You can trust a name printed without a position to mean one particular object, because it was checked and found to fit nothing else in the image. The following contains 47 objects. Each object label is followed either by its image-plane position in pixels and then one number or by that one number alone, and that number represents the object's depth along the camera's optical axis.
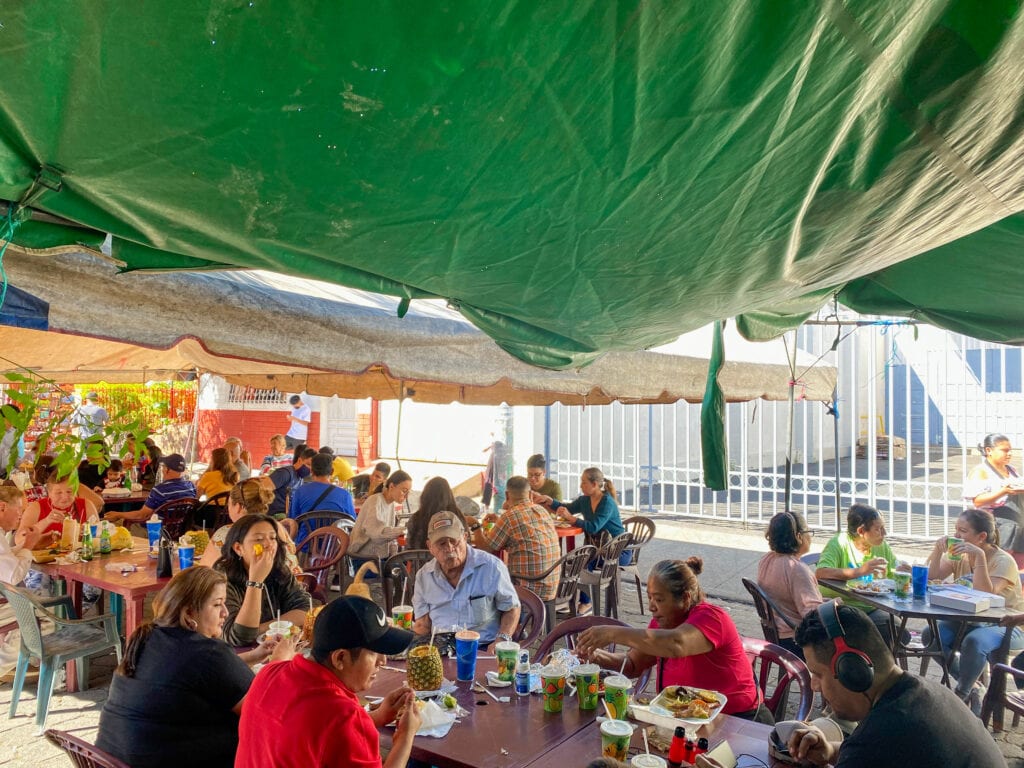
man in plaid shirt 6.22
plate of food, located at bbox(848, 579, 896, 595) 5.49
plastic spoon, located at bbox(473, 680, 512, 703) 3.17
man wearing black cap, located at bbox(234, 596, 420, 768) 2.23
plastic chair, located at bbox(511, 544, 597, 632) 6.37
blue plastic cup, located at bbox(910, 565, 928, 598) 5.40
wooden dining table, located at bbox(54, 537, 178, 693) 5.09
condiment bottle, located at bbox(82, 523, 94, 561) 5.96
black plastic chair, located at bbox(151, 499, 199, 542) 7.86
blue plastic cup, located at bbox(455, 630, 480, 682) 3.37
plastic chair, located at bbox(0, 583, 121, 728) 4.80
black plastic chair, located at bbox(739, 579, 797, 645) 5.02
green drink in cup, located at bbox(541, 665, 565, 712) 3.04
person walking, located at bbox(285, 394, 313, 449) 15.12
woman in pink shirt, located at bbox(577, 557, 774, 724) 3.29
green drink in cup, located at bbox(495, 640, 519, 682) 3.36
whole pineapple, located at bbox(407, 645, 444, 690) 3.21
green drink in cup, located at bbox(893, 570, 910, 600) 5.41
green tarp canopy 1.00
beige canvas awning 3.13
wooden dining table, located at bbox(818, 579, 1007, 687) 4.96
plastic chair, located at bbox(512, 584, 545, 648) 4.30
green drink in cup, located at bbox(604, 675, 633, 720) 2.94
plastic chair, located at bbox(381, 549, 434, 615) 5.74
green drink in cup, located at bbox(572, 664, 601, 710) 3.07
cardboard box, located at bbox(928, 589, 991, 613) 5.04
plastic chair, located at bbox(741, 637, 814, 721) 3.53
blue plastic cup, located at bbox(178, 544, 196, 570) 5.35
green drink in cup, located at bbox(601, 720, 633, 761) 2.64
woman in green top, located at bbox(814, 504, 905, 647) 5.75
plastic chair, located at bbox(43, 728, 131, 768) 2.52
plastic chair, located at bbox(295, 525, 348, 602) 7.04
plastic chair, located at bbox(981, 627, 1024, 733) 4.57
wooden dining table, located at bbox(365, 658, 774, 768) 2.66
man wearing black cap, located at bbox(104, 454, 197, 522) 8.11
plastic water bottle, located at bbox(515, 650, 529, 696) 3.24
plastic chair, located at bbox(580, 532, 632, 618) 7.08
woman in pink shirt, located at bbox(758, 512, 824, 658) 4.96
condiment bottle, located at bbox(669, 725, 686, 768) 2.60
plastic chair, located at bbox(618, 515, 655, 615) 8.07
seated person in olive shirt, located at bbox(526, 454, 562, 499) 9.54
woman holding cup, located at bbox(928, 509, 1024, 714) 5.19
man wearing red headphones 2.20
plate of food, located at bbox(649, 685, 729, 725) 2.89
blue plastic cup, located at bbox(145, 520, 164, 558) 6.26
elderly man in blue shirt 4.34
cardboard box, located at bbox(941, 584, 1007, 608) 5.15
